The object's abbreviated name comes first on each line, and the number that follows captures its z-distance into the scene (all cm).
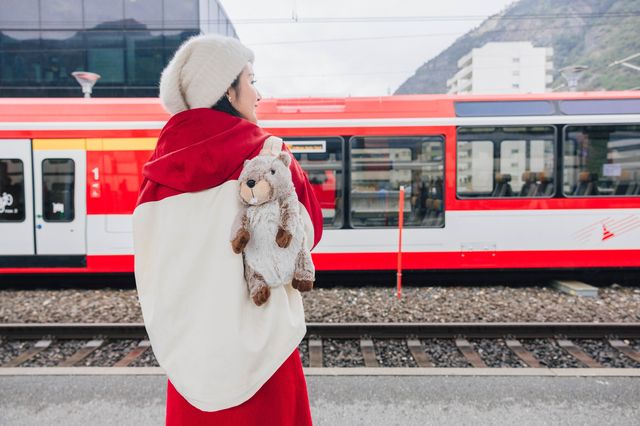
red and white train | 755
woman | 131
